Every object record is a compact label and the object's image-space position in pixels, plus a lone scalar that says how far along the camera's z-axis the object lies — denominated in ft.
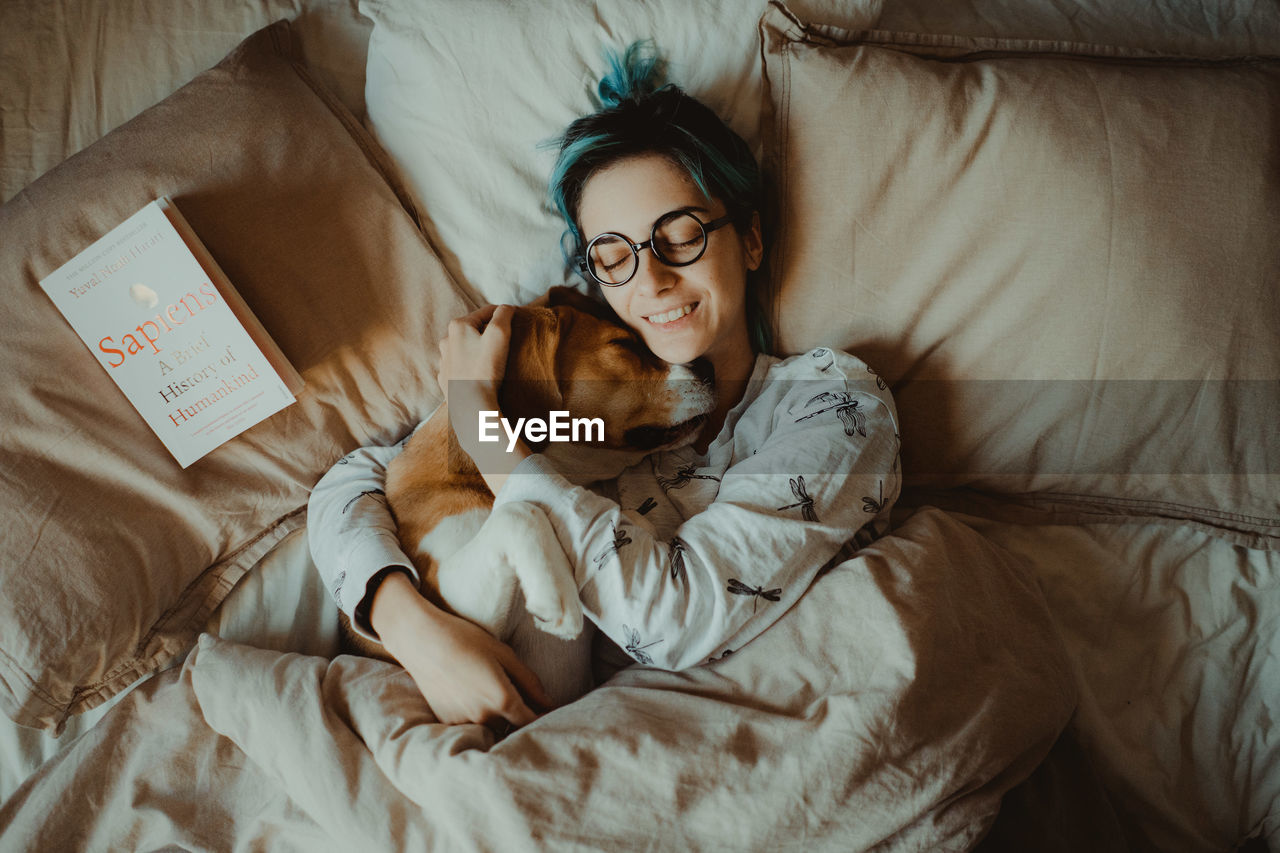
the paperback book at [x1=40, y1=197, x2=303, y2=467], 4.45
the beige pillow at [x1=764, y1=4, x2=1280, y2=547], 4.19
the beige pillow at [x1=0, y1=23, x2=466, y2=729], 4.35
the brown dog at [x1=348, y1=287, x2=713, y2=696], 4.14
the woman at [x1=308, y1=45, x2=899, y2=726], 3.77
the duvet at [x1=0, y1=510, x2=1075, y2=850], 3.35
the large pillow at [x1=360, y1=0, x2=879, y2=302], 5.15
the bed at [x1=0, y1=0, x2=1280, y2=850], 3.59
